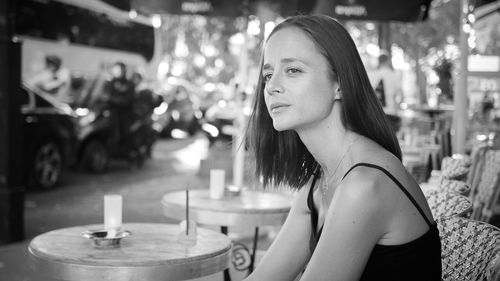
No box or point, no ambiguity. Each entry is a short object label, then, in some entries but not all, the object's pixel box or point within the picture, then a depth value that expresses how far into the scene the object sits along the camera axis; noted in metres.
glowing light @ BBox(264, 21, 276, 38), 8.10
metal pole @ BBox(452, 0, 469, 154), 6.77
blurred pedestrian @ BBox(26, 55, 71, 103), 12.80
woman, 2.00
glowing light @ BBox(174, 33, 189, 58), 32.27
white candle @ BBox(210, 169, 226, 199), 5.00
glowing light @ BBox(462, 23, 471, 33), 6.75
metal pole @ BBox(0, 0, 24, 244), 6.97
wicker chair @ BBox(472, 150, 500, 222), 5.76
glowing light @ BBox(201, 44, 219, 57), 33.13
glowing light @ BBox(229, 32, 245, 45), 16.09
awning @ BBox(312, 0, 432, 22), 7.91
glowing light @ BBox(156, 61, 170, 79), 34.50
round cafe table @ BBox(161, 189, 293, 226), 4.54
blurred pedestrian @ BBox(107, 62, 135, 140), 13.45
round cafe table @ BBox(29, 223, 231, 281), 2.96
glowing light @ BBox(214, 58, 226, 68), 35.84
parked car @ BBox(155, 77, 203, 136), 21.83
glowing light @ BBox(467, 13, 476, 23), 6.77
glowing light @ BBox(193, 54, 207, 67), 38.72
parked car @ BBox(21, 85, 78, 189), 10.41
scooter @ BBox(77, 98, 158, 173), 12.80
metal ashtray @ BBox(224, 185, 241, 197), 5.17
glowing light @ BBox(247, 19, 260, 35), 8.95
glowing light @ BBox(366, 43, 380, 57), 20.34
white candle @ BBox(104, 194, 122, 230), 3.65
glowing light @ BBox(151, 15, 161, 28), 18.65
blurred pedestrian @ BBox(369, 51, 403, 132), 7.84
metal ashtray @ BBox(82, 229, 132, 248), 3.25
